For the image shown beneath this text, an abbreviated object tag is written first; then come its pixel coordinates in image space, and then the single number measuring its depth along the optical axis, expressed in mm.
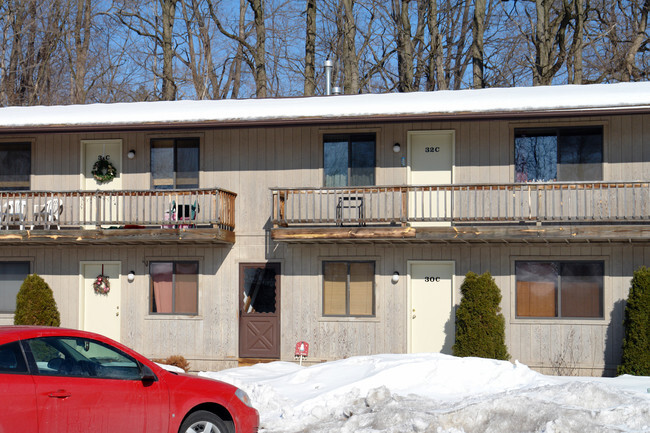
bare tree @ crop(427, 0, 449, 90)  31609
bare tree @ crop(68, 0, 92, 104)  35188
